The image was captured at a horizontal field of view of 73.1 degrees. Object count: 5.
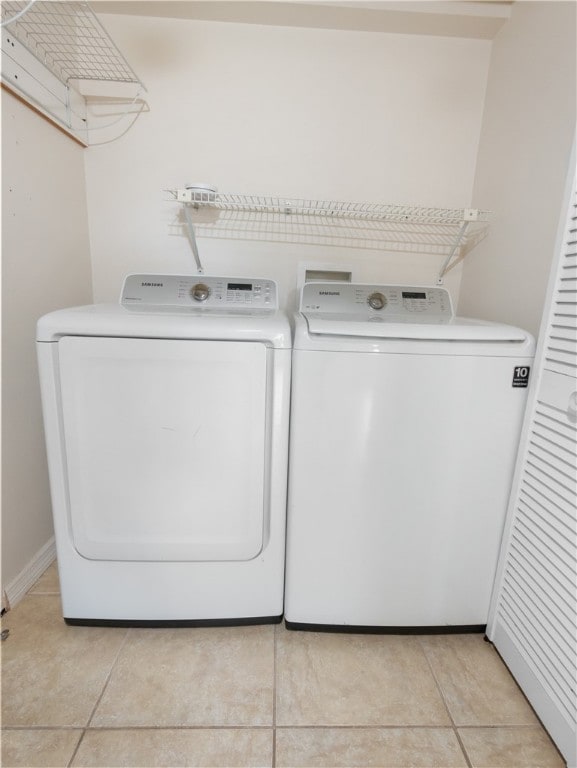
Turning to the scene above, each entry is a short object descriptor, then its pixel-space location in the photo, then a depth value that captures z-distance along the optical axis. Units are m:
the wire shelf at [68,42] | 1.47
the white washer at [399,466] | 1.20
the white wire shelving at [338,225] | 1.91
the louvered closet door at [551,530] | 1.04
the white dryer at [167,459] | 1.19
